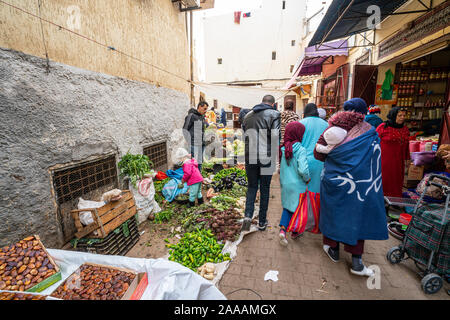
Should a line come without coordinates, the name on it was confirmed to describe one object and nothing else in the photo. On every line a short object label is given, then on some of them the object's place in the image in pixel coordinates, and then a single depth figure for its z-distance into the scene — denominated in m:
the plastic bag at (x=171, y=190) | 4.83
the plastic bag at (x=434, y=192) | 3.12
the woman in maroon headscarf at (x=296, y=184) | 3.01
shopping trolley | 2.26
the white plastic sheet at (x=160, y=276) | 1.80
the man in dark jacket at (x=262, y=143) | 3.21
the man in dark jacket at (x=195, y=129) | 5.35
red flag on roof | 21.06
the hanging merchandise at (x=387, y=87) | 6.35
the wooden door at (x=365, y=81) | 6.57
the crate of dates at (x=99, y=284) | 1.79
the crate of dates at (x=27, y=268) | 1.84
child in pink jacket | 4.34
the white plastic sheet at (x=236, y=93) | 7.86
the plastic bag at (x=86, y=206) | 2.88
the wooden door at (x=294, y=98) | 19.82
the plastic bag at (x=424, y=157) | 4.68
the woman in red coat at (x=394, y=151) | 4.20
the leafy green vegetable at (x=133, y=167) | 3.82
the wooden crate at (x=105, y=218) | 2.78
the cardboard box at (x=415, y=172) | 4.89
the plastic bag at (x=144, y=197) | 3.81
